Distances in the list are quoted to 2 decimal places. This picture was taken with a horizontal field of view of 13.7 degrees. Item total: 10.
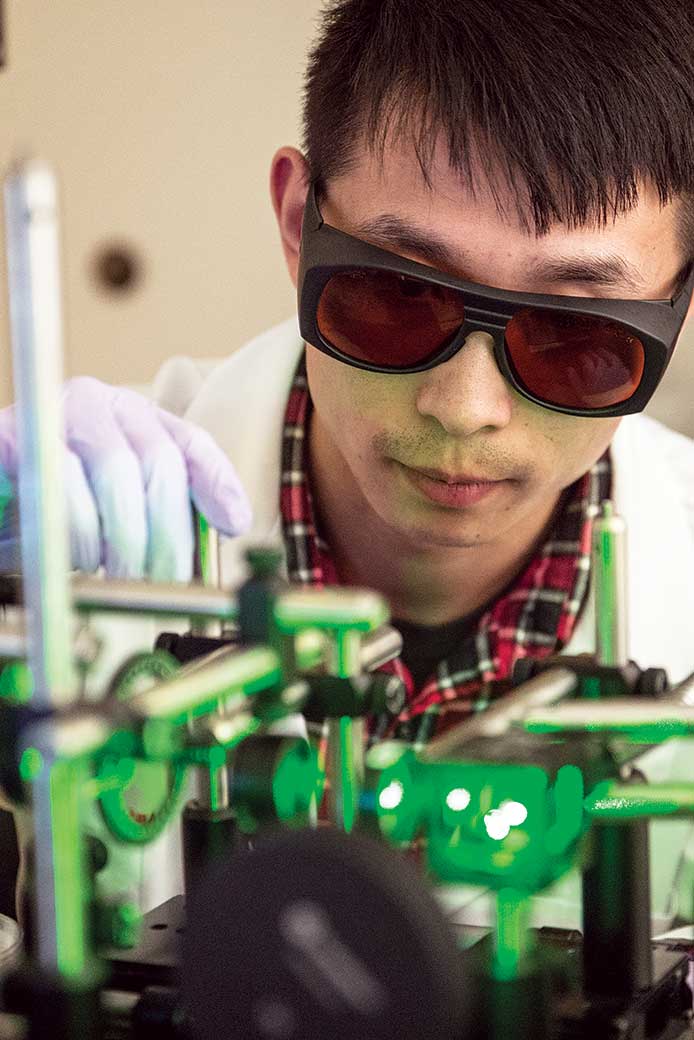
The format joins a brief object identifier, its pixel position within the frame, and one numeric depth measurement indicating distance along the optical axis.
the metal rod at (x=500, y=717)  0.92
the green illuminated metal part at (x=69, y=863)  0.80
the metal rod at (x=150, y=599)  0.94
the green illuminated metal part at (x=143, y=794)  0.97
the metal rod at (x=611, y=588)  1.01
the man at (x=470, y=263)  1.14
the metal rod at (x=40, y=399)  0.72
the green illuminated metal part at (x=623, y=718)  0.93
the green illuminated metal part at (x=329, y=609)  0.93
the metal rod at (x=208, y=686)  0.89
